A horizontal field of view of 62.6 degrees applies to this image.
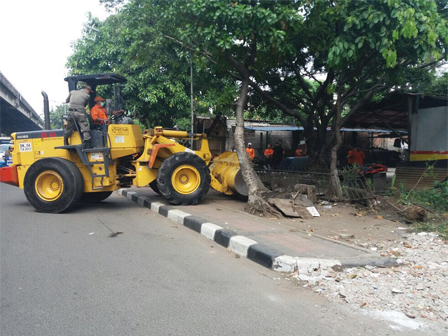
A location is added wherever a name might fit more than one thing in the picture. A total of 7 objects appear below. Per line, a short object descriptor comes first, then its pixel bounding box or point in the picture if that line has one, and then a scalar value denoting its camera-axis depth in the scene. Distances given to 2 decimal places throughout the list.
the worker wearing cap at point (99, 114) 8.41
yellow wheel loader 7.88
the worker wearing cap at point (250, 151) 13.83
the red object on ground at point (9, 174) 8.32
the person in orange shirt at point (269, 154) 15.98
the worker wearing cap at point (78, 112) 7.92
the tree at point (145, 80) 13.62
